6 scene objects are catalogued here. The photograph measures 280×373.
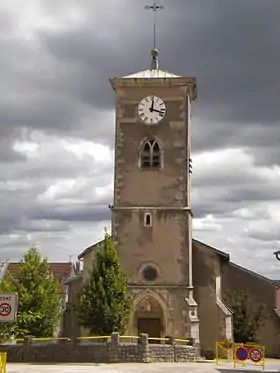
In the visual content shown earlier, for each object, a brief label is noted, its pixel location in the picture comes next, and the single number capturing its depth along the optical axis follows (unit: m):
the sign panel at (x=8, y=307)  18.89
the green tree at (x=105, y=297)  36.56
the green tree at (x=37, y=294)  38.38
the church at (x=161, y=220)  39.75
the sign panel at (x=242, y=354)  29.88
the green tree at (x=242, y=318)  43.31
